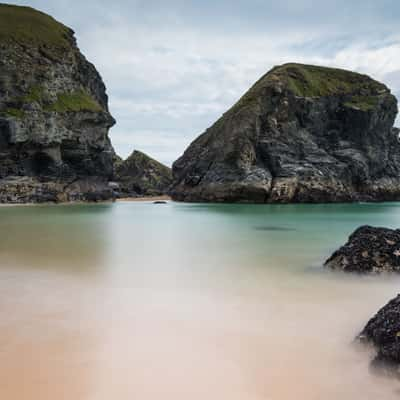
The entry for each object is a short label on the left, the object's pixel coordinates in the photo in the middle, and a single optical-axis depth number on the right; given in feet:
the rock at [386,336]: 10.89
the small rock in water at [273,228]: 55.77
